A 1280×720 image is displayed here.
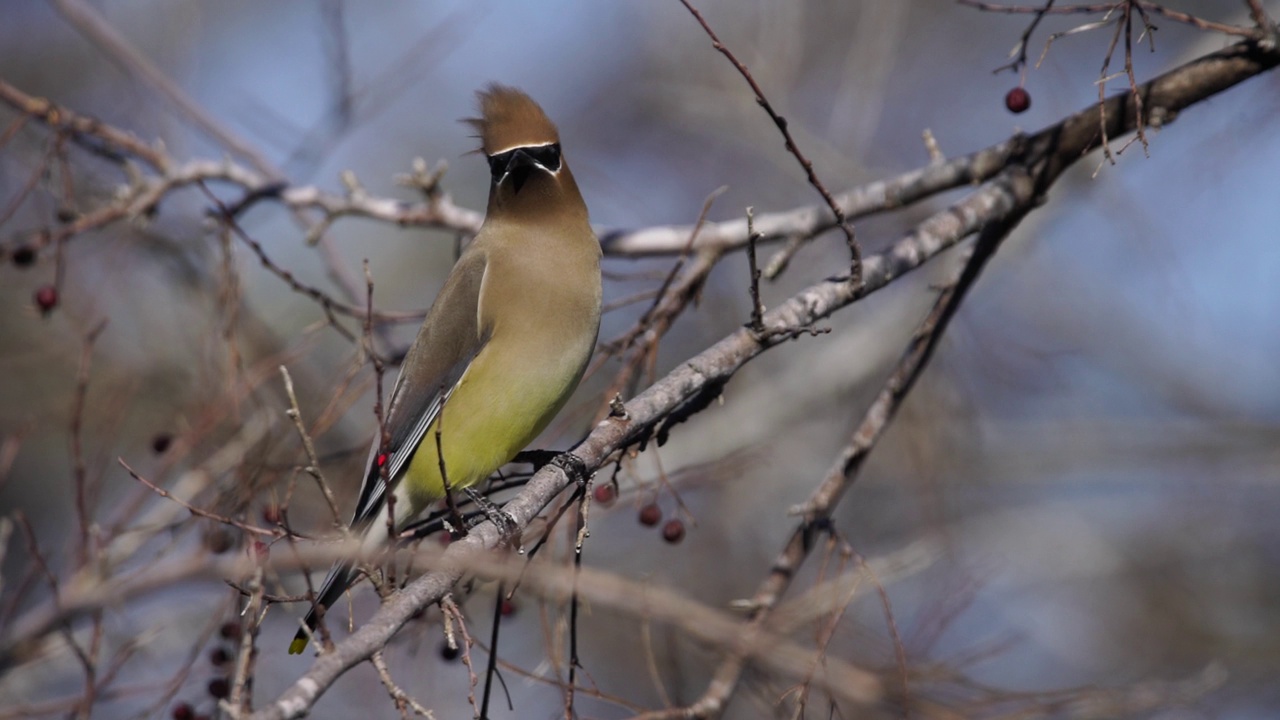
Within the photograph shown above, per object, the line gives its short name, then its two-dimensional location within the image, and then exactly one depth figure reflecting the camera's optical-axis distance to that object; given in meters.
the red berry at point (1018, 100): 7.44
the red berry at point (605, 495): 7.23
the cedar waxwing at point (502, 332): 7.53
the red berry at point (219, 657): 6.91
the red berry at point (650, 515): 7.81
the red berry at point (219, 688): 6.62
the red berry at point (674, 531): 7.72
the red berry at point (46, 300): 8.37
